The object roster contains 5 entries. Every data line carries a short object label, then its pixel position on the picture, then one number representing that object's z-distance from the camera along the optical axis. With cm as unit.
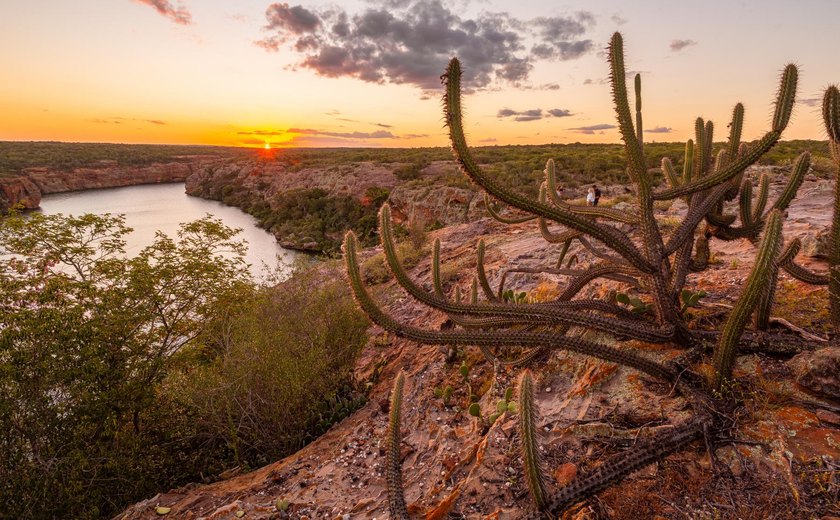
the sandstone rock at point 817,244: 514
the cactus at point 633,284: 260
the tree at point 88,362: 546
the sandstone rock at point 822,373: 265
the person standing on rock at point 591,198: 1302
